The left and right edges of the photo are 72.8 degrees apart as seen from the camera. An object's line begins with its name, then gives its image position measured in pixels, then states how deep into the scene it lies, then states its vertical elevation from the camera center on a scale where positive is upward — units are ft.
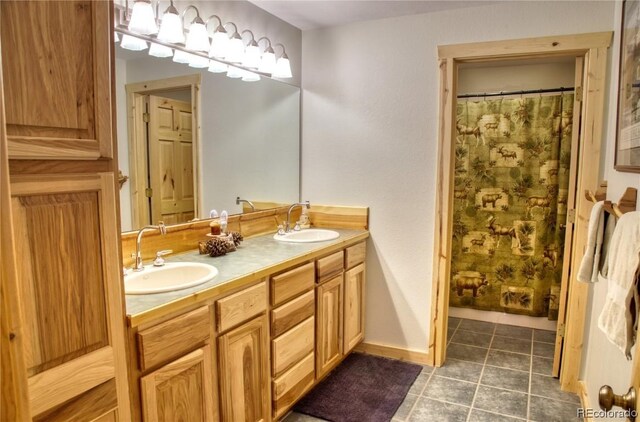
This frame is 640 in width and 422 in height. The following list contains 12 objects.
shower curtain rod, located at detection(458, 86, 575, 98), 10.90 +1.98
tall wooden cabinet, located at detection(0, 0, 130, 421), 3.00 -0.28
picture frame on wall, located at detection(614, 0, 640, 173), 4.63 +0.85
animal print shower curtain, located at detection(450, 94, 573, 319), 11.14 -0.92
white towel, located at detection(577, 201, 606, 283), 4.98 -0.94
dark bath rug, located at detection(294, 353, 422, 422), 7.65 -4.29
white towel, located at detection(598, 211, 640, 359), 3.56 -0.93
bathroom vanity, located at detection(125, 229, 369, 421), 4.63 -2.24
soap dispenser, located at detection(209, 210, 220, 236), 7.56 -1.02
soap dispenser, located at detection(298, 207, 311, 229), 10.14 -1.23
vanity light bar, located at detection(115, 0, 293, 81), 6.14 +2.06
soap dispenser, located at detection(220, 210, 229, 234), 7.70 -0.97
